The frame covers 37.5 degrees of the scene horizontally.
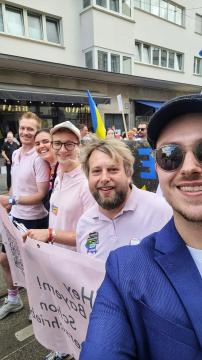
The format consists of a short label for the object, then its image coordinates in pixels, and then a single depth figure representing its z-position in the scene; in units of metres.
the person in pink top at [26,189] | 2.96
